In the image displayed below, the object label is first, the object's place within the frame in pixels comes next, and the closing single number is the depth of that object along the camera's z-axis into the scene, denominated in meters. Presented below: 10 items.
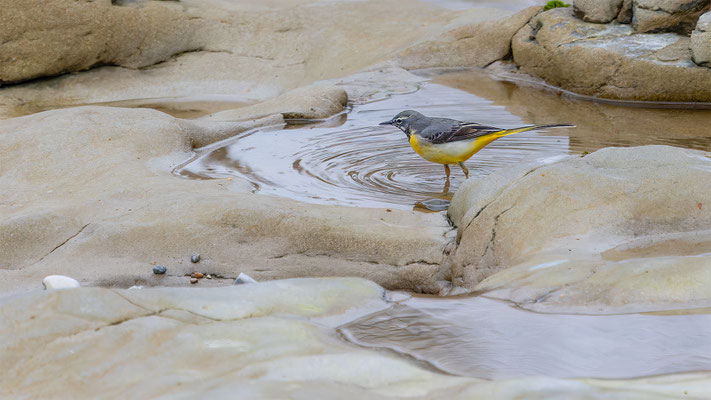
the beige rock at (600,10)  19.02
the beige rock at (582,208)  8.38
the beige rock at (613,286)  6.55
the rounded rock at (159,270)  8.89
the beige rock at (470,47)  21.33
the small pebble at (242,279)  8.01
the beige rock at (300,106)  16.87
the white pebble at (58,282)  7.86
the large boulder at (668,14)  17.78
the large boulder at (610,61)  17.45
